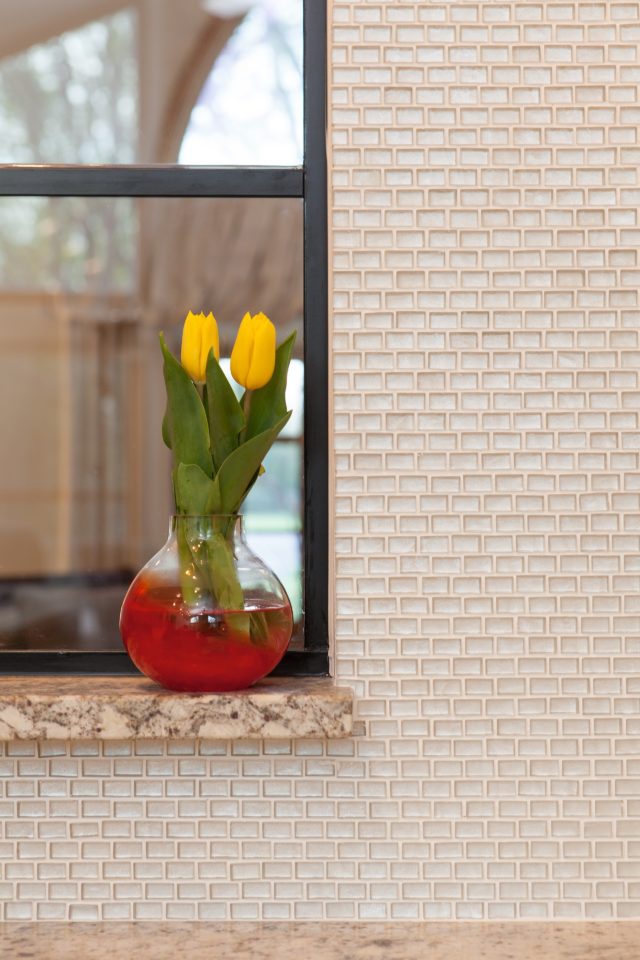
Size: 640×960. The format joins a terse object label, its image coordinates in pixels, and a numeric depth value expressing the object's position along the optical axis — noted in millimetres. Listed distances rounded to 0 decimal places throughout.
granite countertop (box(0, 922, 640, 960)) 1751
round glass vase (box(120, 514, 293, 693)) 1773
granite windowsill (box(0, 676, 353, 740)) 1769
